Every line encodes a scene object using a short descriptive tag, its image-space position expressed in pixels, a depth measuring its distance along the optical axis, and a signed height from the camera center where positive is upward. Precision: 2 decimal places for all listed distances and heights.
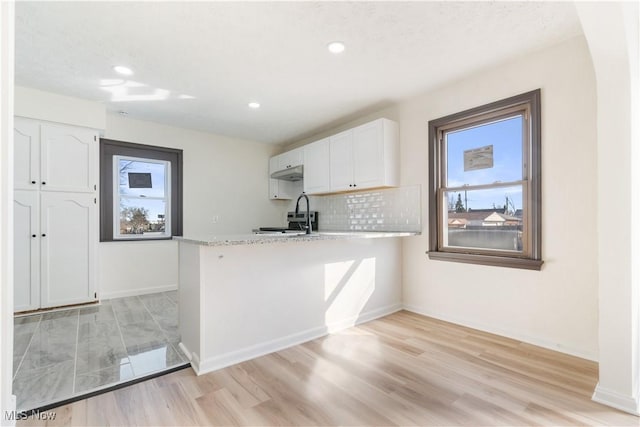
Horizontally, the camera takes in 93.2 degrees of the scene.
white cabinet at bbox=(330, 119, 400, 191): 3.54 +0.73
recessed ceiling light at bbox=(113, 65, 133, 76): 2.80 +1.39
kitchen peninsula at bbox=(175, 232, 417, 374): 2.14 -0.63
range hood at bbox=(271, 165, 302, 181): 4.90 +0.71
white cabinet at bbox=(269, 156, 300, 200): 5.61 +0.49
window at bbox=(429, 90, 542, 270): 2.61 +0.28
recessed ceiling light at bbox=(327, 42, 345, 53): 2.42 +1.37
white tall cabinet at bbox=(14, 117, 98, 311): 3.39 +0.03
